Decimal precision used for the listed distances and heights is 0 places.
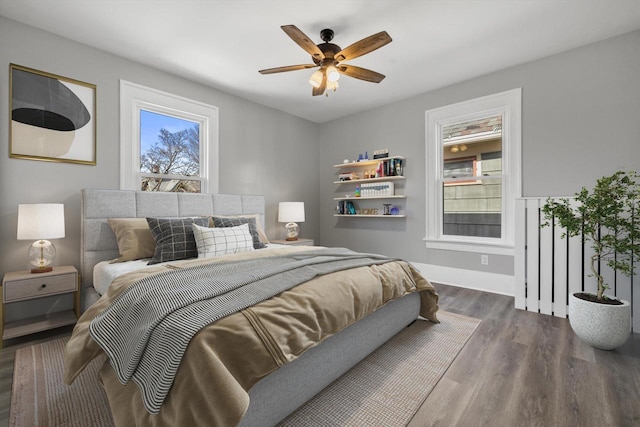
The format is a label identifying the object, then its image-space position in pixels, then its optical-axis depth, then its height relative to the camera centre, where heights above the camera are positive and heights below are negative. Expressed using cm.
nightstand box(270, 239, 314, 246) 412 -45
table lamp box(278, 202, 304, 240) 439 -4
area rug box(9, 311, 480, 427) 147 -103
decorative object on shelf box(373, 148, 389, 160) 445 +88
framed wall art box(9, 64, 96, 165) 253 +87
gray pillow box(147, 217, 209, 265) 252 -25
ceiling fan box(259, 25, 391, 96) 221 +129
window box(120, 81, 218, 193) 315 +83
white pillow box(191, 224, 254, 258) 261 -27
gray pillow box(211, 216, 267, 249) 306 -12
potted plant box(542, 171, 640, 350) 213 -28
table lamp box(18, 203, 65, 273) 228 -13
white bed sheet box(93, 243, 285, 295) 226 -47
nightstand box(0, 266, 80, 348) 221 -63
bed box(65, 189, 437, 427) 103 -65
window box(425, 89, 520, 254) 347 +49
